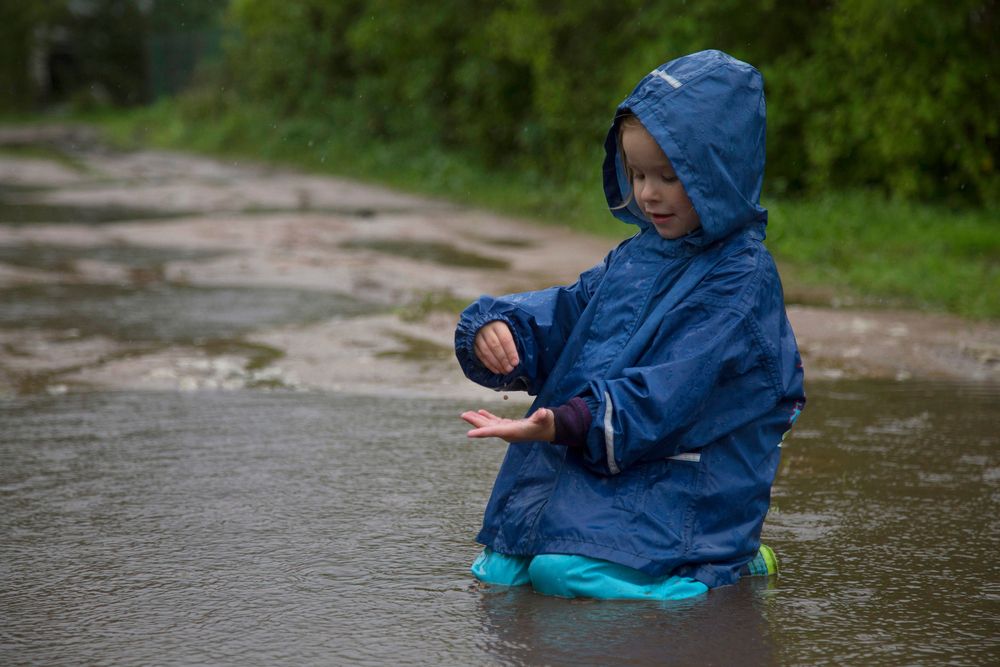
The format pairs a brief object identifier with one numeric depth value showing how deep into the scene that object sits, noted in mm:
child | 5117
